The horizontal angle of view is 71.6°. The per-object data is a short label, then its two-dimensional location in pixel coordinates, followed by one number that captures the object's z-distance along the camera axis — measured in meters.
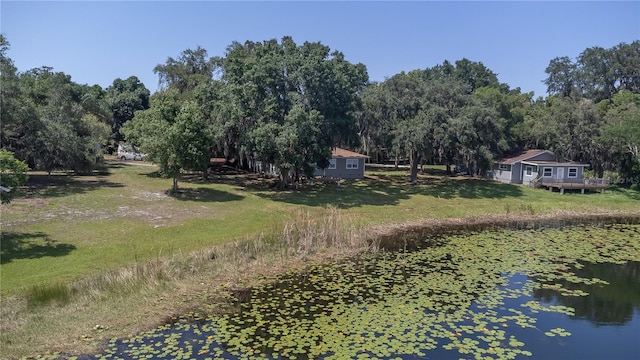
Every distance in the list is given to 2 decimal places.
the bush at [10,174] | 16.20
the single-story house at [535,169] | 41.44
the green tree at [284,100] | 30.80
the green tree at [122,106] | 68.69
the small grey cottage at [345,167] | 43.41
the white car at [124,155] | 56.81
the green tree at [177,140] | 28.30
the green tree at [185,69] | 48.12
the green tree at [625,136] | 37.41
